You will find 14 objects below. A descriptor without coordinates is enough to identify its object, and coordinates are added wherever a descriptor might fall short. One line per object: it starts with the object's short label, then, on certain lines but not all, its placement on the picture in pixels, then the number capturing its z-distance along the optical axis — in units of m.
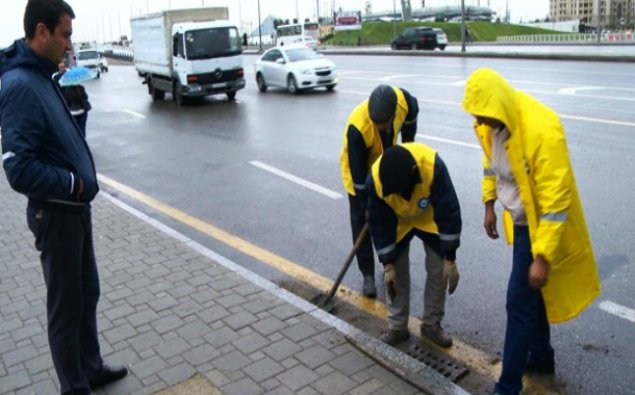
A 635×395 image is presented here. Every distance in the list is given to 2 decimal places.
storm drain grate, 3.75
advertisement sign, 68.25
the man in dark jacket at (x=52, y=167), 2.92
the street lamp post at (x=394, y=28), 70.81
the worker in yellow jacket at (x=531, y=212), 2.91
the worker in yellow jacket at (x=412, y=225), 3.59
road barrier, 39.67
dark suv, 40.69
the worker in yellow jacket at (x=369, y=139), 4.29
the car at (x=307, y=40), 52.34
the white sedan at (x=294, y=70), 19.08
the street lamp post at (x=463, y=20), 32.60
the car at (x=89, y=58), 41.10
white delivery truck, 18.91
